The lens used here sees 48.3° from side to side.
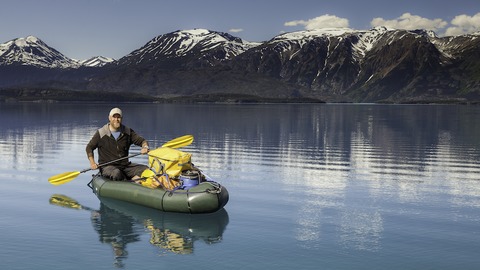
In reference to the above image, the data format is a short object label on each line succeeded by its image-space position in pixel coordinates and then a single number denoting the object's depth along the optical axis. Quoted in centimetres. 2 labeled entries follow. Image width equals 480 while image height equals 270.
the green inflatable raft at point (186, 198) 1695
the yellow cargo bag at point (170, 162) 1791
